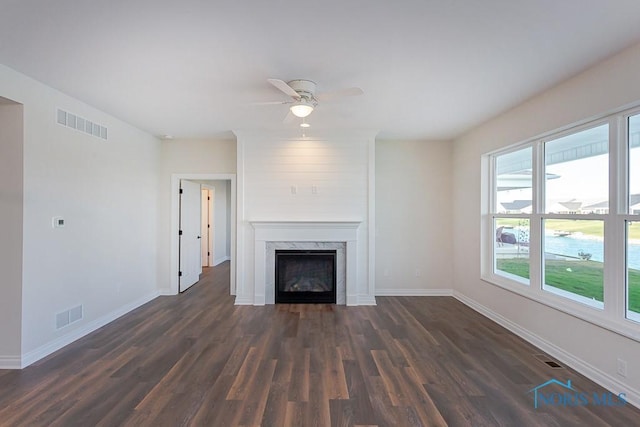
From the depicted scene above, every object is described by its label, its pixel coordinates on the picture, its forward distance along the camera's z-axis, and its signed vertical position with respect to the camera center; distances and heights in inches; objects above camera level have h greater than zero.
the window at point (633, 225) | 97.7 -3.3
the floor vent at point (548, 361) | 115.3 -56.3
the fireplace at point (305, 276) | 195.6 -40.8
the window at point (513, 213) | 149.9 +0.5
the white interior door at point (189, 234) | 218.5 -16.7
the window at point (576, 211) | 110.6 +1.2
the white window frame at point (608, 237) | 100.6 -8.2
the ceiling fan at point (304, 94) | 112.5 +44.8
